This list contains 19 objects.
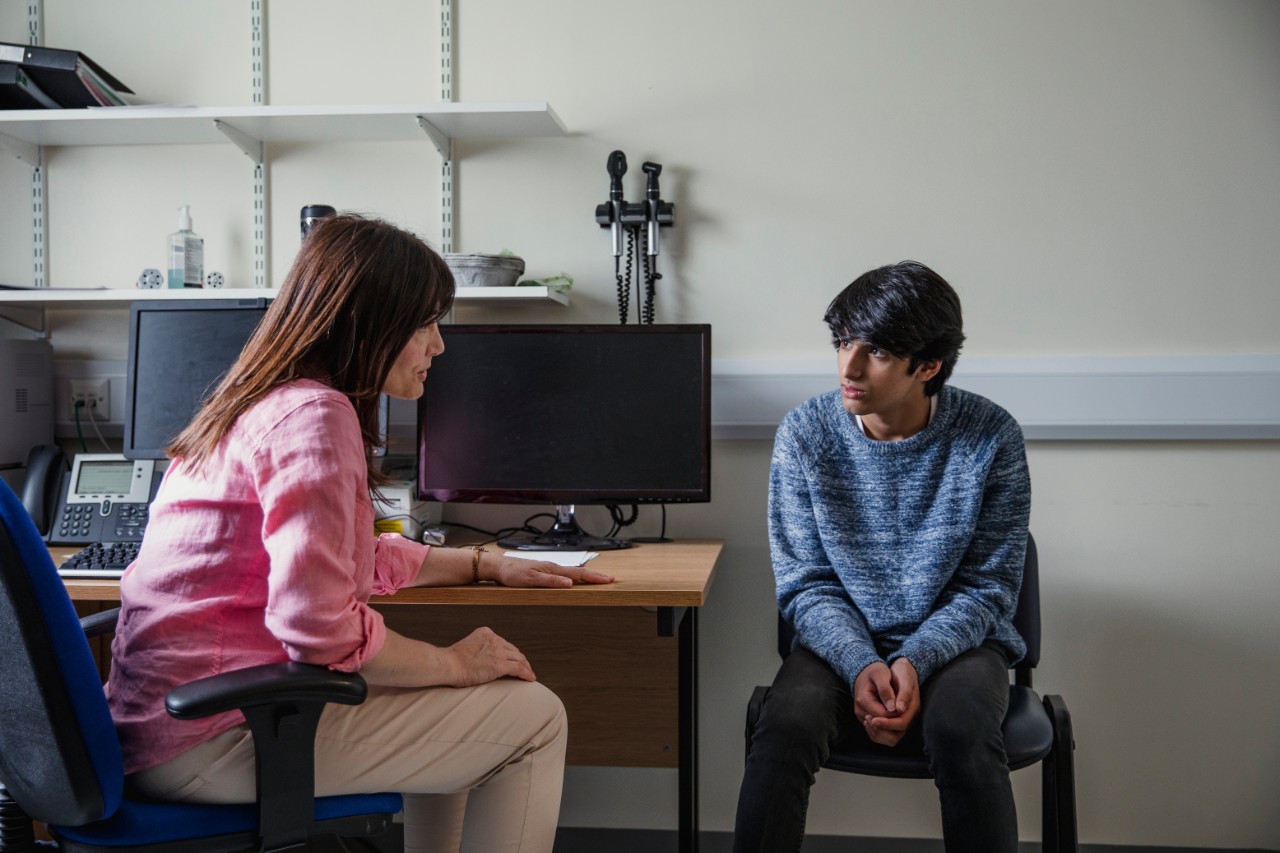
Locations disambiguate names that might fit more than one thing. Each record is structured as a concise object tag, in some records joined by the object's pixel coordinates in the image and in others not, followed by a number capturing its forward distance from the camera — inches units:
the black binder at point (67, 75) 86.4
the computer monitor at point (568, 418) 83.5
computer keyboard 71.8
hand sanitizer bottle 92.6
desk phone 85.5
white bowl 87.4
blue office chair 45.8
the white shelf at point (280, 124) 88.0
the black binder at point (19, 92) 86.6
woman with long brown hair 47.9
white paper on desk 76.9
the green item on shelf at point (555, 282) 89.6
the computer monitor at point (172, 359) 87.4
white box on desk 85.0
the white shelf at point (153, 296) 89.3
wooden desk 87.1
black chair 64.8
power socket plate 97.8
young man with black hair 65.4
